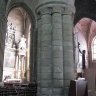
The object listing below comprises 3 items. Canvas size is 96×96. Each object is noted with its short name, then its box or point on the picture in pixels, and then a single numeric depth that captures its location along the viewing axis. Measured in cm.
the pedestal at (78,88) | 457
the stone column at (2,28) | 784
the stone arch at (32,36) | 875
